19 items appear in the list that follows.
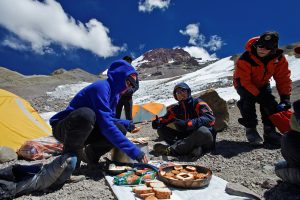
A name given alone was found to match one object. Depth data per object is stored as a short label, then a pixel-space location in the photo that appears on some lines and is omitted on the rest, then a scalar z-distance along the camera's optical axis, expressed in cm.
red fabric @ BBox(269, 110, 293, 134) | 266
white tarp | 184
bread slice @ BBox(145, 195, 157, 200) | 176
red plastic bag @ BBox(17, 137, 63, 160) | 304
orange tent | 609
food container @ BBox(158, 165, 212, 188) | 197
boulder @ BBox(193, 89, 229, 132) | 428
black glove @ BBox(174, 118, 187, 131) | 304
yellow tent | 348
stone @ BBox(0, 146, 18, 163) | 295
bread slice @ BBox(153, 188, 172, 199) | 181
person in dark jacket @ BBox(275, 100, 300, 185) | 175
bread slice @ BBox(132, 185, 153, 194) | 184
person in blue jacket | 212
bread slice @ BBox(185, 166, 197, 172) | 222
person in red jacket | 326
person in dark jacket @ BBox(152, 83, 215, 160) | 296
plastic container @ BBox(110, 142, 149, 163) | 253
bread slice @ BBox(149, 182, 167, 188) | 191
